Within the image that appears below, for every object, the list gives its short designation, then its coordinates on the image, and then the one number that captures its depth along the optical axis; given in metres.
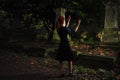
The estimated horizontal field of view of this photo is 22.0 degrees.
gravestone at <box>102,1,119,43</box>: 13.70
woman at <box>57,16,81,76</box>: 9.08
